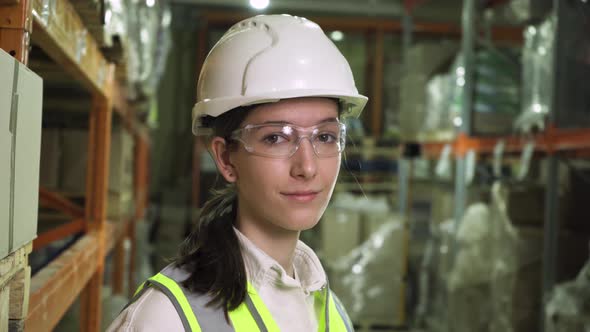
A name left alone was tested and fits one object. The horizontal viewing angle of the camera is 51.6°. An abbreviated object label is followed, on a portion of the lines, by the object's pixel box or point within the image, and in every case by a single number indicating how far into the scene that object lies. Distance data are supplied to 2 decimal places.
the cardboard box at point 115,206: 3.99
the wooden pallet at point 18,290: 1.52
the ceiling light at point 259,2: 4.39
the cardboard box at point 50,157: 3.32
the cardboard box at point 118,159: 3.91
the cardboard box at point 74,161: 3.43
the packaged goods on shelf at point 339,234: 7.39
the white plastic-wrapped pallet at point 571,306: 3.50
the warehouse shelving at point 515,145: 4.25
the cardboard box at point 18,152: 1.27
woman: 1.56
